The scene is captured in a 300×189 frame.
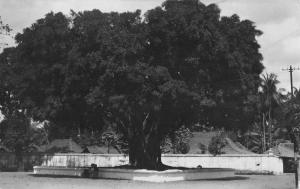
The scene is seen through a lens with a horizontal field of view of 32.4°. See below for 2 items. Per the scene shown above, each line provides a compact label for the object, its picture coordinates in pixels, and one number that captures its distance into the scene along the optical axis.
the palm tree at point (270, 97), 68.19
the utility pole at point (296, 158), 24.19
